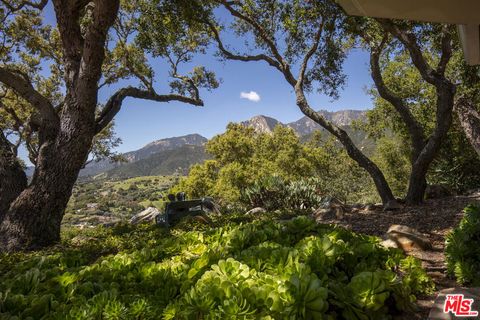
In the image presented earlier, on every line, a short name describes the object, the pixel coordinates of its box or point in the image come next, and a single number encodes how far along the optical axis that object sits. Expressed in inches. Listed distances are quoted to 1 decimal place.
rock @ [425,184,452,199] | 441.7
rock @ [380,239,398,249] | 197.7
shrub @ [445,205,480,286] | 131.3
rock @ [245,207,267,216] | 469.3
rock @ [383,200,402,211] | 378.0
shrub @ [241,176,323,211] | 535.2
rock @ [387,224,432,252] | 199.0
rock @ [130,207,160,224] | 577.9
